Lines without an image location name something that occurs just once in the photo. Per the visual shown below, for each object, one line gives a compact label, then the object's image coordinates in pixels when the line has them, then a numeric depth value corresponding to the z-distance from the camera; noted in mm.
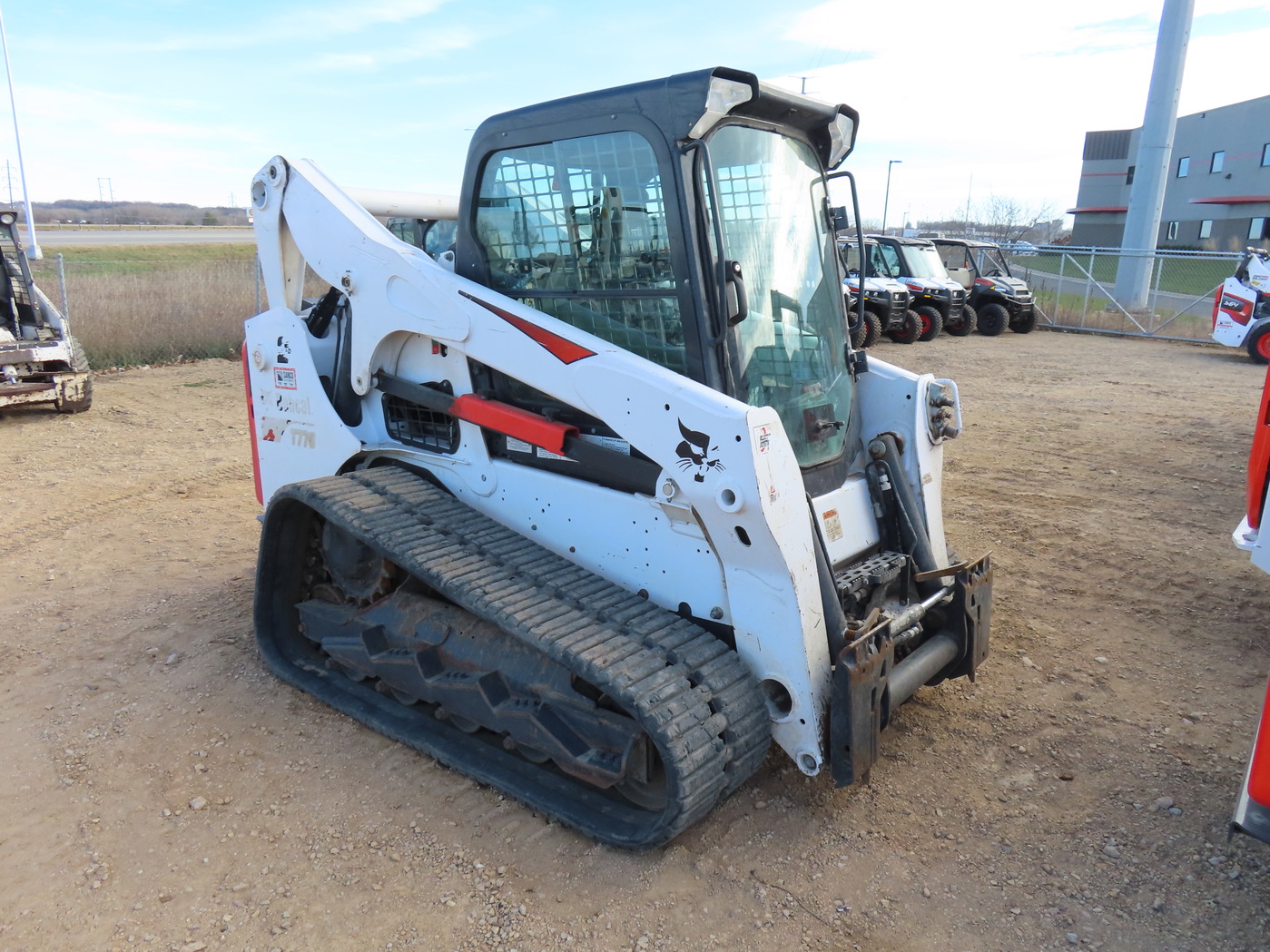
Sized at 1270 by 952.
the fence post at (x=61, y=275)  11703
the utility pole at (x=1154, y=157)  21781
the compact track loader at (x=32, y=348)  9398
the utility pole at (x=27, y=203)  11008
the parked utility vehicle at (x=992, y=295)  19297
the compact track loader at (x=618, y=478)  3020
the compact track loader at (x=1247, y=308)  15141
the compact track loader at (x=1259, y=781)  2363
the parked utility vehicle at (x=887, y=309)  16750
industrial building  39656
